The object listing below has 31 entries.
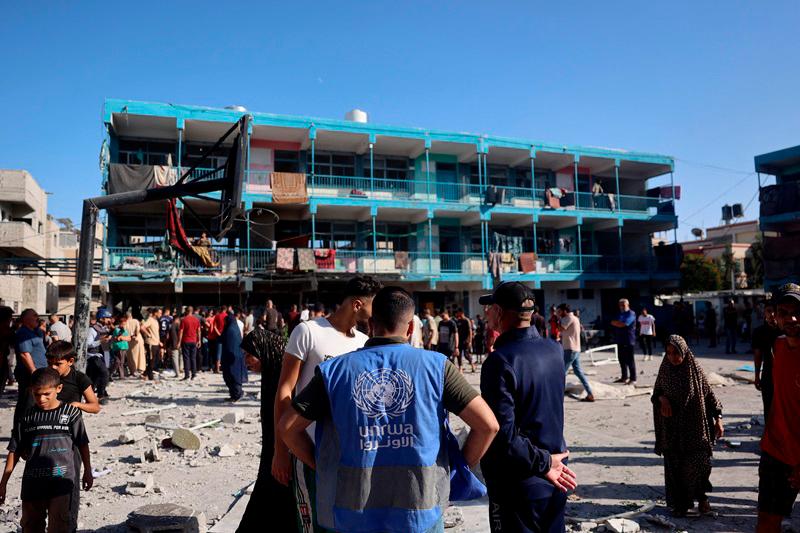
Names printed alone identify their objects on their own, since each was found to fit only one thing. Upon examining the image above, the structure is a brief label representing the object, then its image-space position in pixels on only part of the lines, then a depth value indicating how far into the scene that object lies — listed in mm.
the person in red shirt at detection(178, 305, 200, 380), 14031
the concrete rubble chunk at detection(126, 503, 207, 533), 4180
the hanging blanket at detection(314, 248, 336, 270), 22359
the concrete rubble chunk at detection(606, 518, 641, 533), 4145
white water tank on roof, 25156
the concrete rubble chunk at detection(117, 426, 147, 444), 7656
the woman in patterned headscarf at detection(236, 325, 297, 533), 3293
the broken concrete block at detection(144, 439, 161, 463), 6727
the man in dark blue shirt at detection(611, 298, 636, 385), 11371
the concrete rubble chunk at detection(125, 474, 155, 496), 5504
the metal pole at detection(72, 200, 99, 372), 6641
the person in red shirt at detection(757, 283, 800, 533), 3348
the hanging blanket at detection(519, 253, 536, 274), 26203
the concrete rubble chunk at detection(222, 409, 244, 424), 8836
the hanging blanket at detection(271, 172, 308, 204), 22531
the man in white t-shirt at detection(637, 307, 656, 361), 15743
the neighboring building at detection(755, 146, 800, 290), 23297
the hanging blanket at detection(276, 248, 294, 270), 21156
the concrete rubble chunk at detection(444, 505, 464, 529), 4340
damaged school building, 21656
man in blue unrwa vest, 2053
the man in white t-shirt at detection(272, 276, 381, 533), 2588
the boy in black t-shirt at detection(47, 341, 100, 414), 3901
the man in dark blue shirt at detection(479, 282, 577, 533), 2523
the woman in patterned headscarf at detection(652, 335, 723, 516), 4457
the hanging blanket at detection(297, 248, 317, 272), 21578
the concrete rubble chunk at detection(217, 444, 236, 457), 6973
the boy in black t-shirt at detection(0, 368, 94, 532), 3393
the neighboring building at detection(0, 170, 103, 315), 27219
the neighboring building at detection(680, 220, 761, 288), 49281
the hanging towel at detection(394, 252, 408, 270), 23706
